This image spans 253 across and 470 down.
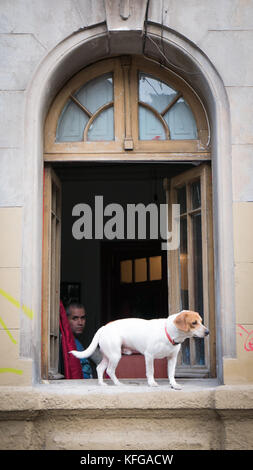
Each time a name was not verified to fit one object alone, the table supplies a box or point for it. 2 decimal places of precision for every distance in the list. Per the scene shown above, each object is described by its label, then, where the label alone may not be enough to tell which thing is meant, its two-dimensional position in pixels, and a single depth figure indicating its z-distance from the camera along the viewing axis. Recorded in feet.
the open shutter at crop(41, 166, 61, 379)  22.22
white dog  20.04
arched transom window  23.03
